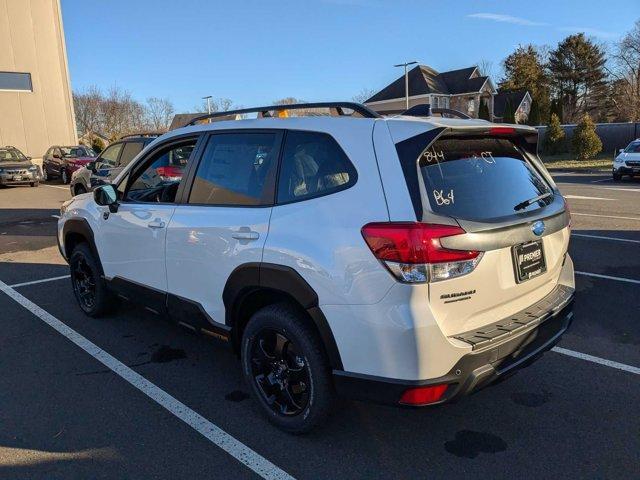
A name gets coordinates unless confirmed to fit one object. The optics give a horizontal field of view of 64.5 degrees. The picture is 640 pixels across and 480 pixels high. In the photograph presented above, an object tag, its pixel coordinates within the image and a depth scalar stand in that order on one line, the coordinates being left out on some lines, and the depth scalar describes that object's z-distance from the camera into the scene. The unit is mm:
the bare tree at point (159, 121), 67375
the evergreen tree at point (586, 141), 27422
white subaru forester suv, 2412
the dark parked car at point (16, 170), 20156
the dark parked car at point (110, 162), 10188
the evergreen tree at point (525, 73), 62656
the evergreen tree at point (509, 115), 41109
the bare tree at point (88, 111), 60250
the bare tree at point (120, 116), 60844
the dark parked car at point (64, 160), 21359
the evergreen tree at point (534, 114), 43066
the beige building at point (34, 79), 25188
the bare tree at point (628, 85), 42594
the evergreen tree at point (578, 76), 61344
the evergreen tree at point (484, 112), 46738
